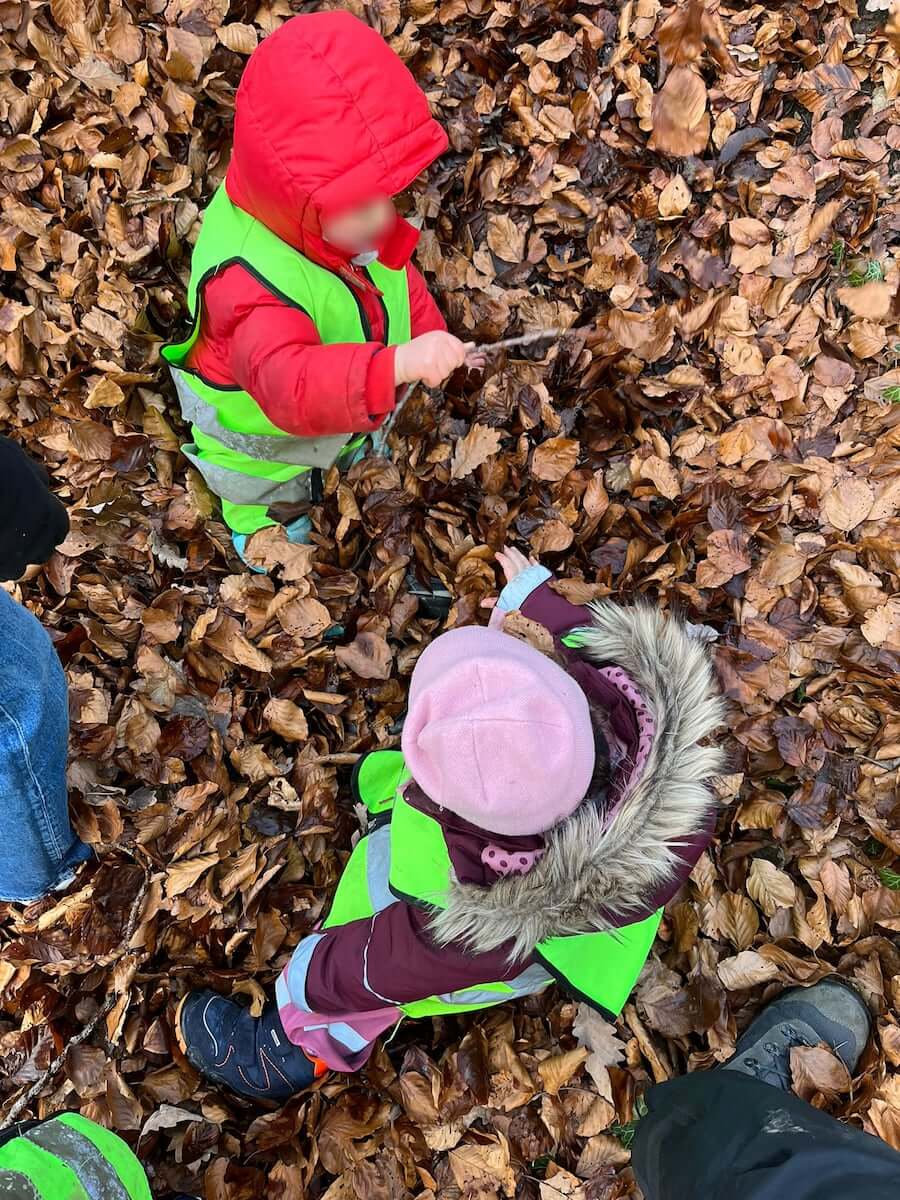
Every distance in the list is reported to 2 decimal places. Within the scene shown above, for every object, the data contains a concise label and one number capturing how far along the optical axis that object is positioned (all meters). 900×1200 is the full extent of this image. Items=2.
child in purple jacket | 1.18
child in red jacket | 1.40
